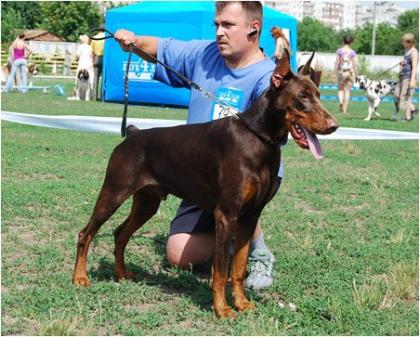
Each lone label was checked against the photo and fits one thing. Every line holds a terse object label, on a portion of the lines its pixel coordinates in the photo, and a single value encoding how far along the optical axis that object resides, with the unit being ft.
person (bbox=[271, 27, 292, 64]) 38.86
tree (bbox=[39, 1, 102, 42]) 205.77
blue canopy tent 62.34
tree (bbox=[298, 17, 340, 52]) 232.32
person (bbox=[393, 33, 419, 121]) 53.78
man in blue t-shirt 13.78
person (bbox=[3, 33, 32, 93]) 72.59
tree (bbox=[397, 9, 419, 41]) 252.03
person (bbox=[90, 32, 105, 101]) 68.13
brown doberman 11.25
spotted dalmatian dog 58.54
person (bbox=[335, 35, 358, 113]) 60.13
